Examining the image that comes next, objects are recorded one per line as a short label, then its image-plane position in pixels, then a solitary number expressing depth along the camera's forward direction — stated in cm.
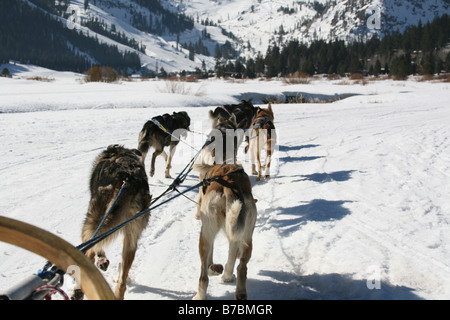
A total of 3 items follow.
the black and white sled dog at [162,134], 639
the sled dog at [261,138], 674
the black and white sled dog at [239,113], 795
